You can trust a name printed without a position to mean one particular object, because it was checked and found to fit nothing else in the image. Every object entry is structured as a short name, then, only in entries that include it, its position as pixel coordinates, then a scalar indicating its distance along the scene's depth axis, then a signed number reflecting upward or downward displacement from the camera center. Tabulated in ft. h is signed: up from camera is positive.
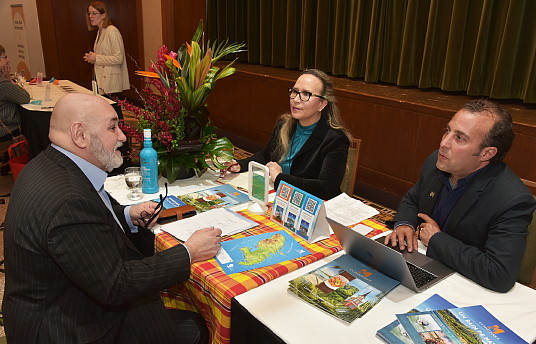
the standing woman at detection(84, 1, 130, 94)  17.53 -0.91
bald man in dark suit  3.88 -2.10
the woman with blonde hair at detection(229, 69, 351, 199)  7.52 -1.91
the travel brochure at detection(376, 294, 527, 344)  3.79 -2.57
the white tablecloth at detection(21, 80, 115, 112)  12.99 -2.13
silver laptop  4.43 -2.43
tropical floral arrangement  6.92 -1.23
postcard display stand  5.38 -2.24
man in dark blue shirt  4.83 -2.01
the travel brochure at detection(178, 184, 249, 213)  6.43 -2.48
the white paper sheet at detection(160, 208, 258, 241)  5.53 -2.47
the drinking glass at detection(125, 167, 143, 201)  6.63 -2.35
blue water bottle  6.65 -2.02
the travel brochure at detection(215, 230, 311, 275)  4.86 -2.51
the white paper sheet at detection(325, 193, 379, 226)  6.18 -2.52
